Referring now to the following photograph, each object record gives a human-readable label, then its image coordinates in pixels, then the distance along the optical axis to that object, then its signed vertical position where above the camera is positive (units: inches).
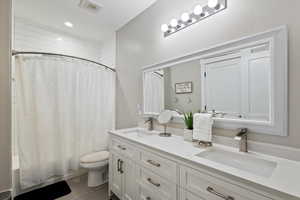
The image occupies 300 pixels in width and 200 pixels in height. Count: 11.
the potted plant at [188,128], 52.5 -11.3
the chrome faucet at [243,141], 40.3 -12.4
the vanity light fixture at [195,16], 48.2 +33.5
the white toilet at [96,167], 75.2 -37.5
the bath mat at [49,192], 67.9 -48.8
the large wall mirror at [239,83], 36.8 +5.9
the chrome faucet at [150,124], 75.7 -13.6
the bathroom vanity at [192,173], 25.4 -17.7
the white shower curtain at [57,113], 70.1 -8.2
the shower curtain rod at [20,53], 66.9 +23.5
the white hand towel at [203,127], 46.3 -9.5
